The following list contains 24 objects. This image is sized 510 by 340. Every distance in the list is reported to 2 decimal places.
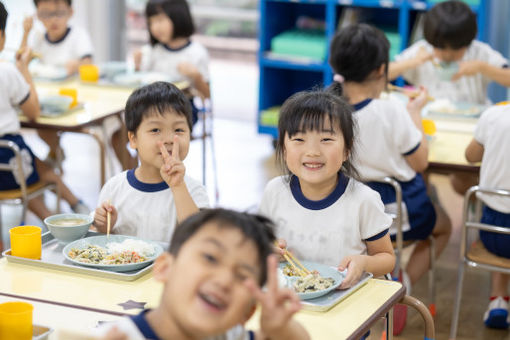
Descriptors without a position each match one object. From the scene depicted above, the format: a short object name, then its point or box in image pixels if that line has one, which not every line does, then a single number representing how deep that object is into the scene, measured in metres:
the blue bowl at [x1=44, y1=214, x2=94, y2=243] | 2.16
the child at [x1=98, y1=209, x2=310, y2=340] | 1.24
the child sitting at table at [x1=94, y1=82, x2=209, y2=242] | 2.37
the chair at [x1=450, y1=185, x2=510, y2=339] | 2.71
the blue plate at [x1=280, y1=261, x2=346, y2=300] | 1.80
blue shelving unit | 5.16
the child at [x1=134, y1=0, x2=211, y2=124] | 4.36
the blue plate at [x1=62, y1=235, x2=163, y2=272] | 1.97
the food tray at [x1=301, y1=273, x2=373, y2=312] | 1.78
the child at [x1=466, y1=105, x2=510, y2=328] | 2.76
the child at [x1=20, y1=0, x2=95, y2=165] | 4.53
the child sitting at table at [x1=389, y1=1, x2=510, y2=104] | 3.74
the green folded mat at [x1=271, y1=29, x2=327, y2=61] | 5.44
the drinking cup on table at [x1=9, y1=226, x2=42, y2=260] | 2.03
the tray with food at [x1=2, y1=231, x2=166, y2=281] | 1.97
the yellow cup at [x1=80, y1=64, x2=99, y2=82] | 4.27
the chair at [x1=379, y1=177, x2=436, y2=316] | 2.89
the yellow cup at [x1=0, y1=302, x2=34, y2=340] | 1.59
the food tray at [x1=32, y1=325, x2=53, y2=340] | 1.65
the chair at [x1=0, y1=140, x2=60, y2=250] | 3.21
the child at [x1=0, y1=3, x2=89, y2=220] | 3.38
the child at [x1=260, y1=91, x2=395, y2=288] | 2.18
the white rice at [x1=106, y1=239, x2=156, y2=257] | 2.08
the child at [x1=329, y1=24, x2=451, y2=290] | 2.94
